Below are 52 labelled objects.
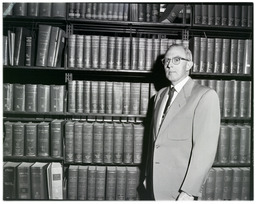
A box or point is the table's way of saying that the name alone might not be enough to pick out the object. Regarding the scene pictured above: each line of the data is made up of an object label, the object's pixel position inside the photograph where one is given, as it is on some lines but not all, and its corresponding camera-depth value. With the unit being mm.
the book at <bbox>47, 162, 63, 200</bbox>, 1899
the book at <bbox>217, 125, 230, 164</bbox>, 1893
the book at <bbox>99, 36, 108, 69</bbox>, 1877
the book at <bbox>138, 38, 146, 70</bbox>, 1888
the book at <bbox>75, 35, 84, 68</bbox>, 1862
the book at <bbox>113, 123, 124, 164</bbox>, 1917
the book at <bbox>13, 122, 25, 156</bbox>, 1875
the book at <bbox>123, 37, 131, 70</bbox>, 1892
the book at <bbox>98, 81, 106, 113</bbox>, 1898
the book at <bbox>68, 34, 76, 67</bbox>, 1855
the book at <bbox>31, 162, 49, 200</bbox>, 1884
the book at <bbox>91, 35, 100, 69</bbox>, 1872
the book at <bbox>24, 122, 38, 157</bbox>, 1880
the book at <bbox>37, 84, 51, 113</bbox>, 1878
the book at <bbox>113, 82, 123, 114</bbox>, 1901
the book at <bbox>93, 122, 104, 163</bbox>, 1909
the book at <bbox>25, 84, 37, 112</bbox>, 1867
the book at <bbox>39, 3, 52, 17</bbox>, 1845
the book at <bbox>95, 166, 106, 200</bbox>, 1927
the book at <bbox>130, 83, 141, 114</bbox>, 1907
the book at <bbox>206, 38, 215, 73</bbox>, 1869
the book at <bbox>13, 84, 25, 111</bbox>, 1860
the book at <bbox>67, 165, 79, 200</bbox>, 1921
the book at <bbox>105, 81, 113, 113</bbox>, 1900
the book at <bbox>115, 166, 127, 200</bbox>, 1930
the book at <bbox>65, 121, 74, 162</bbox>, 1896
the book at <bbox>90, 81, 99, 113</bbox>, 1896
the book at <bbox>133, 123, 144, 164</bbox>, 1924
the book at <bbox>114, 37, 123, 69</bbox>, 1886
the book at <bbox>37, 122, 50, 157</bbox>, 1891
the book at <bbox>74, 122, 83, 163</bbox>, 1902
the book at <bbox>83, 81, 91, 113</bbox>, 1892
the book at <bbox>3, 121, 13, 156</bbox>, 1866
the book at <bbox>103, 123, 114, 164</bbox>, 1912
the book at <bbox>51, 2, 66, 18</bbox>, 1836
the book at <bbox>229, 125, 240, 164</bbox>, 1895
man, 1337
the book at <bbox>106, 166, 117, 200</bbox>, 1931
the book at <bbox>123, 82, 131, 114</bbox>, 1904
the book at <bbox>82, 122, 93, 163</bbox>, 1905
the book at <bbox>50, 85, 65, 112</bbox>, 1885
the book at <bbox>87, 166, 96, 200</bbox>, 1929
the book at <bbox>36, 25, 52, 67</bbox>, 1843
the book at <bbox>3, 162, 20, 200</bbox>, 1870
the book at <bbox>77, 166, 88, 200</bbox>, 1924
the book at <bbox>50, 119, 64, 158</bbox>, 1894
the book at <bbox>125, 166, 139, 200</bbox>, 1935
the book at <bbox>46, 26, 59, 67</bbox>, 1858
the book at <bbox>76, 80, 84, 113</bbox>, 1888
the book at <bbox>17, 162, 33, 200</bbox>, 1876
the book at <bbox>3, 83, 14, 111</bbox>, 1847
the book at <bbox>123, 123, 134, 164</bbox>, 1918
